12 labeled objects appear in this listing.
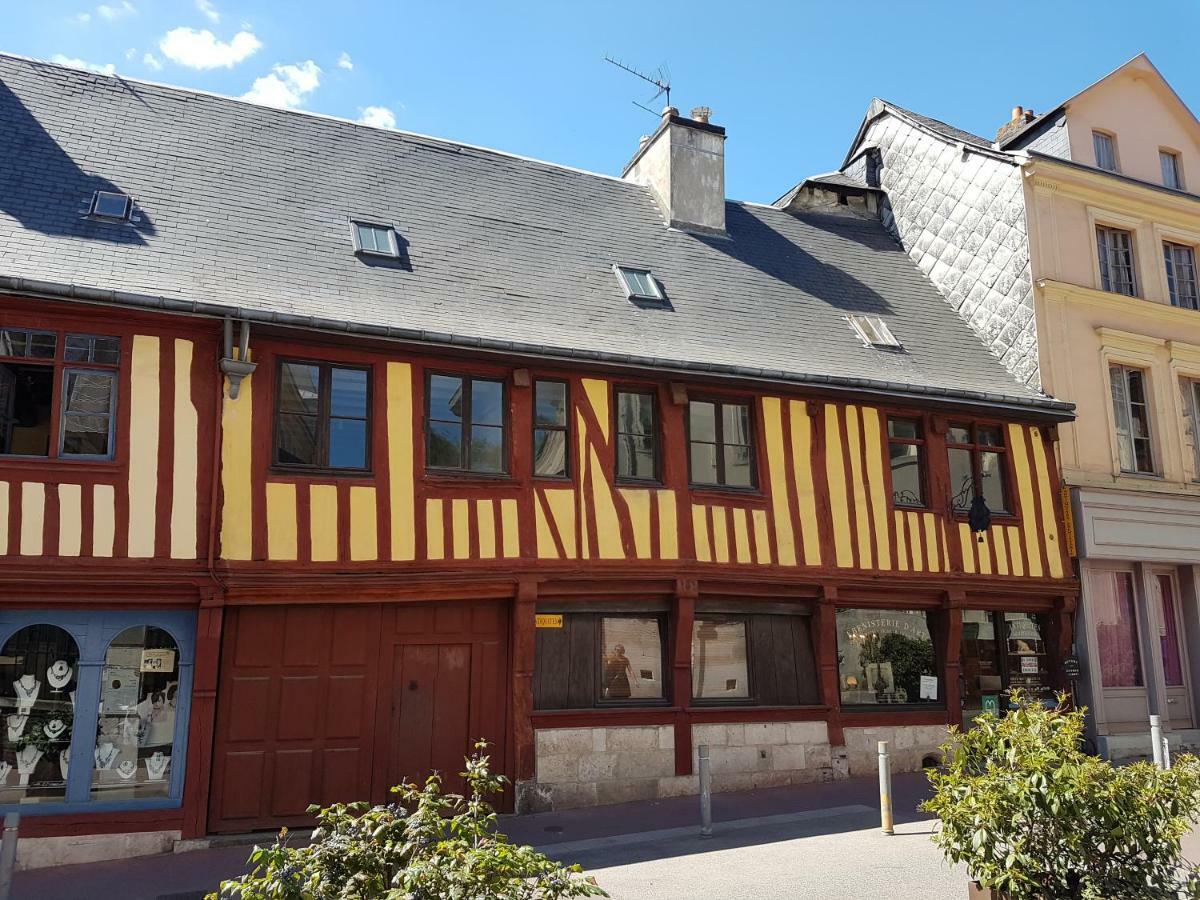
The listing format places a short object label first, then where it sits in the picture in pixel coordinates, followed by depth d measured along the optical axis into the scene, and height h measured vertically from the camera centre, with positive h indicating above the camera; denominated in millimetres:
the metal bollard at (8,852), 6137 -1257
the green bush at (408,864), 3178 -752
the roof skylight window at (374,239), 10732 +4443
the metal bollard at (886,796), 7957 -1422
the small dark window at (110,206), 9562 +4346
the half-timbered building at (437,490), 8422 +1453
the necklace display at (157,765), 8398 -1007
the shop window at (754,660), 10805 -373
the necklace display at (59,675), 8266 -202
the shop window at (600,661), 10070 -299
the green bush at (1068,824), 4227 -910
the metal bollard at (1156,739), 9617 -1231
